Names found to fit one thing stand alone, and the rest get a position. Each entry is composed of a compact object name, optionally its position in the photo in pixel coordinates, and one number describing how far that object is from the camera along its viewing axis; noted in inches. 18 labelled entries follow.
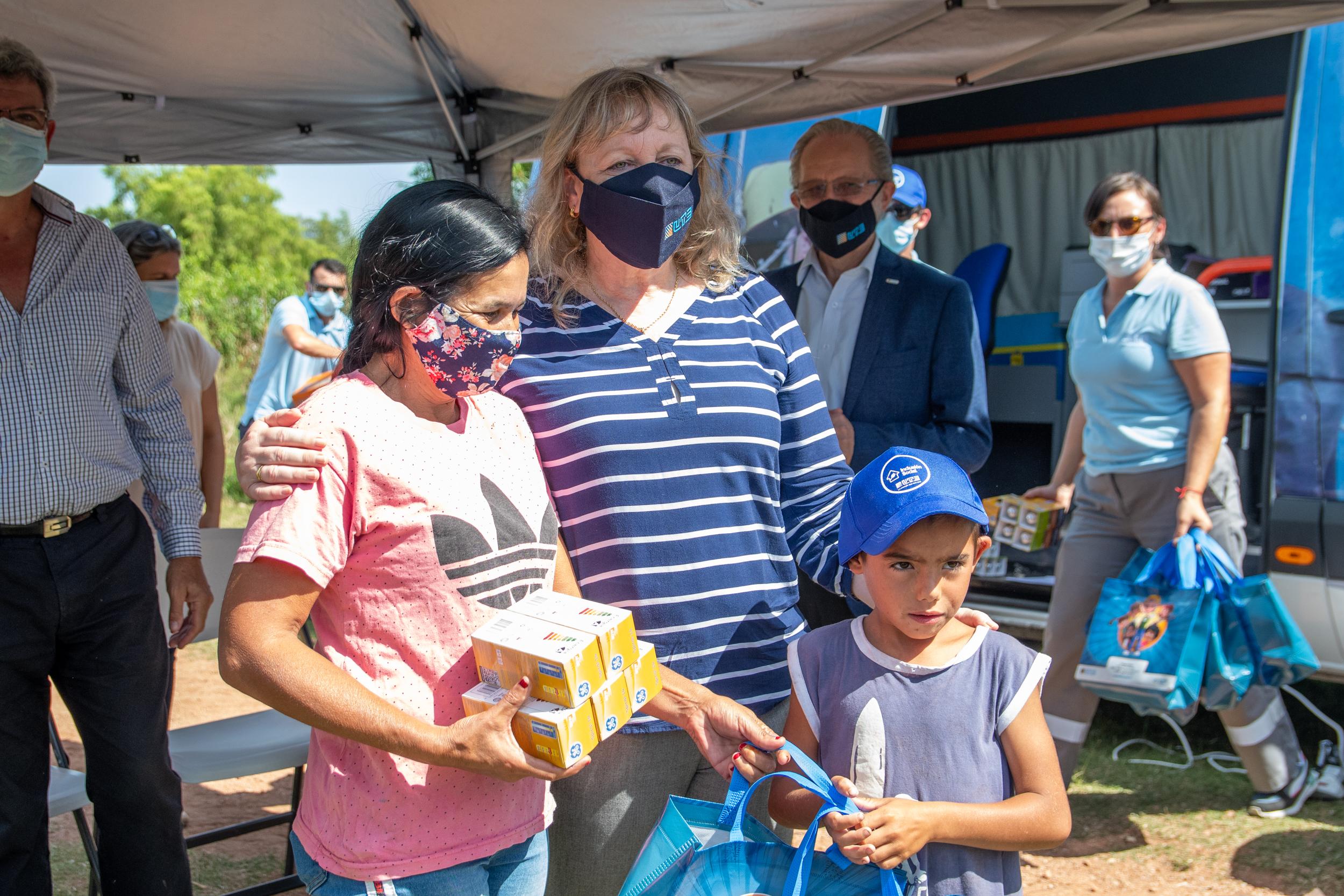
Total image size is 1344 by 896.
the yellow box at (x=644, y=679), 62.4
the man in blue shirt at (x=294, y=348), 294.0
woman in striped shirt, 73.2
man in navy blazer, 114.5
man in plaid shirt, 101.0
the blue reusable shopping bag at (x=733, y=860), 63.0
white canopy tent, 118.9
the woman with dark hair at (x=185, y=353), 176.9
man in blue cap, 174.6
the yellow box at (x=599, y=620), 59.2
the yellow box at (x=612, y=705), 58.9
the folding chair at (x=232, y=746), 124.4
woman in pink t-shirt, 56.9
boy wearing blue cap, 68.7
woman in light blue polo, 151.6
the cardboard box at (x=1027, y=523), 194.2
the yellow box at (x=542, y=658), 56.2
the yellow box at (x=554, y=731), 55.9
